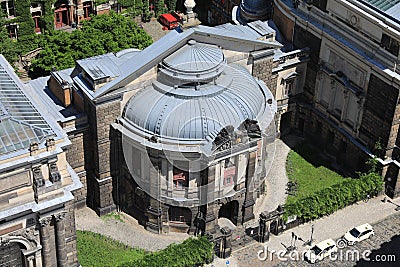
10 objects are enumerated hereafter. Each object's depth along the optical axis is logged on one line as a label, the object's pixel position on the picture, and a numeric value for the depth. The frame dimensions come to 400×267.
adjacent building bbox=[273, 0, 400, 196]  83.12
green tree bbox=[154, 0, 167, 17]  129.38
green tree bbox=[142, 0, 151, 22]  128.11
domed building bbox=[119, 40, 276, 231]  76.75
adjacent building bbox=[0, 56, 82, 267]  63.00
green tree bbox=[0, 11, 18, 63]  109.00
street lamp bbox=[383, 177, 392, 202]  89.06
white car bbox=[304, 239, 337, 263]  79.56
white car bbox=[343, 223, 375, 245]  82.01
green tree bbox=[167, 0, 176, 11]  130.98
